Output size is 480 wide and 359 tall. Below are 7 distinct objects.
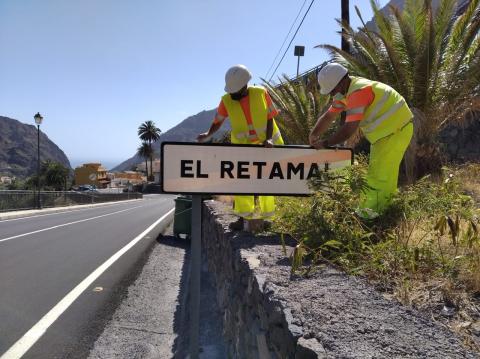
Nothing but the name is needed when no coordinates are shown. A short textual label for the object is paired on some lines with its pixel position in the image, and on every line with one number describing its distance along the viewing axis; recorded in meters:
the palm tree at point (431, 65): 10.06
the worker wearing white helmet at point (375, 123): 3.97
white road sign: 3.24
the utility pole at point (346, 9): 15.38
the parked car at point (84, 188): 92.78
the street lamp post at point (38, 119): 26.08
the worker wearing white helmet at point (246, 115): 4.63
